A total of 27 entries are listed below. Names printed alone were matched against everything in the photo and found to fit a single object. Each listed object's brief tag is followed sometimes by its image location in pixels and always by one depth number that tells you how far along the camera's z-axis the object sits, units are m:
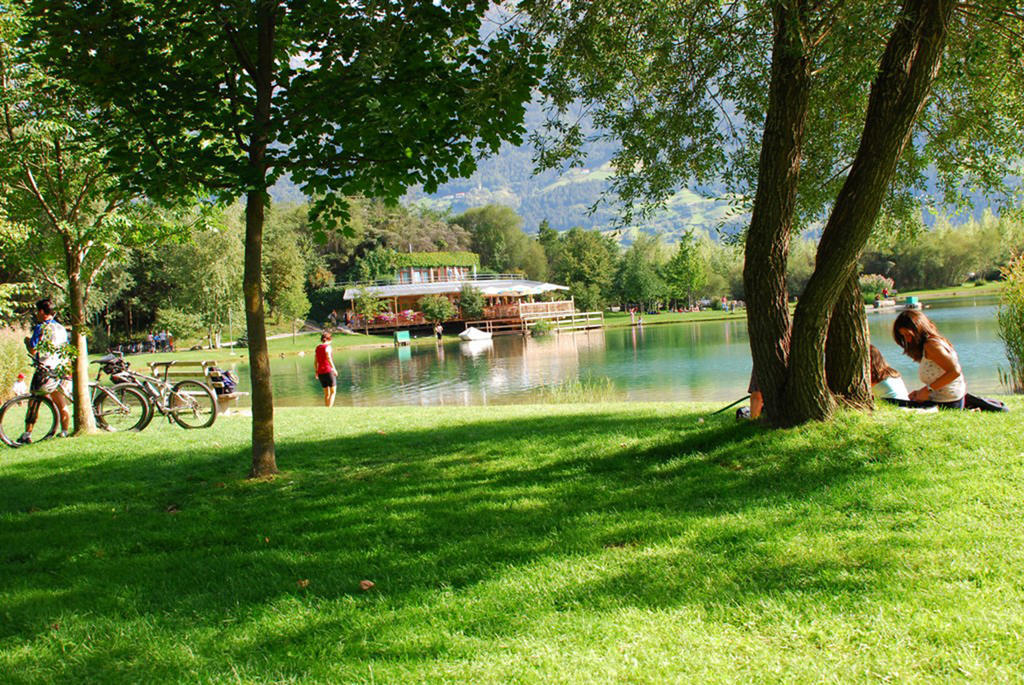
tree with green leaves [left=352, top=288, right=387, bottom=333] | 53.72
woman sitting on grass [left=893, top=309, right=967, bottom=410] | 6.01
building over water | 55.16
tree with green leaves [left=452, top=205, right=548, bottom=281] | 84.00
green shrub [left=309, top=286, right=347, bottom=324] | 60.94
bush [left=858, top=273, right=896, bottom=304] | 63.94
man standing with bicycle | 8.05
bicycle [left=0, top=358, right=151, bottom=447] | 9.24
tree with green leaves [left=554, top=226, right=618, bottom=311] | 65.69
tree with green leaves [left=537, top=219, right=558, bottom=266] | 84.55
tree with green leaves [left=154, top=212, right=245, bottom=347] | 39.59
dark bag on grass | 6.01
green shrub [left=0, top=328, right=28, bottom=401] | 13.30
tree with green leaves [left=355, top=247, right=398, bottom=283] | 64.94
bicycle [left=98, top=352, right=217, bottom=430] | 9.62
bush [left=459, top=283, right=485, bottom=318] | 54.66
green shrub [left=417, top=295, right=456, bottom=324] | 54.19
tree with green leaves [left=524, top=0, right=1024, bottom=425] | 5.06
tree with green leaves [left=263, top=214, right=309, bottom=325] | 49.12
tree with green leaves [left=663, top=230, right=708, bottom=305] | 69.62
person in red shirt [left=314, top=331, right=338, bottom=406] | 14.33
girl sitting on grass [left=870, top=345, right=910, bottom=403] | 6.22
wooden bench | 13.00
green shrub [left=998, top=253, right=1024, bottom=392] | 10.92
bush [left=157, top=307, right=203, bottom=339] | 40.16
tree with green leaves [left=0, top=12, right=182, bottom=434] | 7.54
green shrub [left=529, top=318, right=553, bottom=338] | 51.66
